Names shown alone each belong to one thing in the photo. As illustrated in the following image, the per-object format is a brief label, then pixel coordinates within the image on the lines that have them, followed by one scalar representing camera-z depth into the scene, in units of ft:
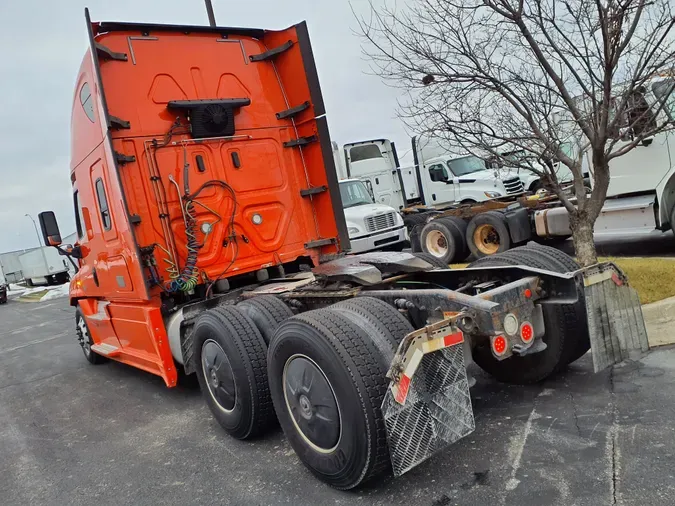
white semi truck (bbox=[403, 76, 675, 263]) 26.66
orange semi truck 9.75
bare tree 16.40
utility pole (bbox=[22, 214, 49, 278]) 126.21
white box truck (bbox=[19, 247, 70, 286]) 126.41
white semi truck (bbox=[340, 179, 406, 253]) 43.39
